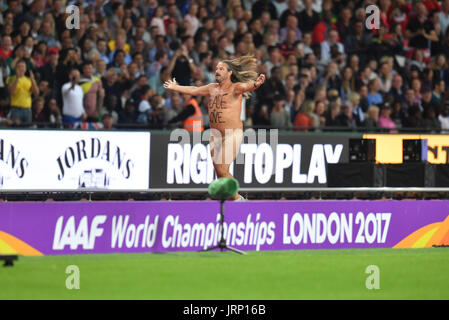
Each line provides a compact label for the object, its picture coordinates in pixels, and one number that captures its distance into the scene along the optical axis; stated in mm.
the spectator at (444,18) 21969
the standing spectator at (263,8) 20469
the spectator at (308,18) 20625
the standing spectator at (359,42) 20547
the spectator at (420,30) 21547
